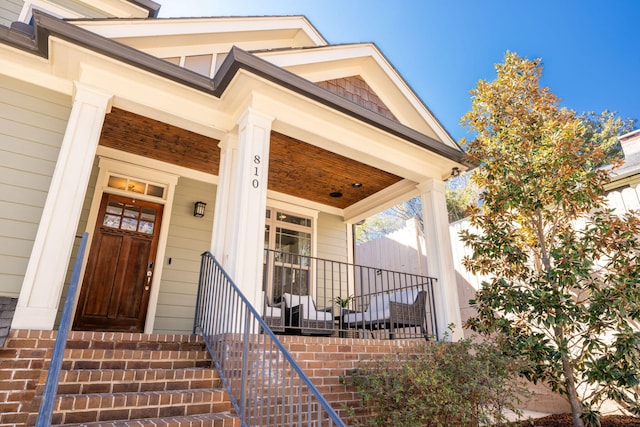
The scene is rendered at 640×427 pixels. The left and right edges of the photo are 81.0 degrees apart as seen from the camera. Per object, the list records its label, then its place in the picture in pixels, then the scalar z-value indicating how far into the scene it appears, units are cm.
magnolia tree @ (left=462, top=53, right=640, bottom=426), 377
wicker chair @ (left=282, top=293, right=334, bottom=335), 490
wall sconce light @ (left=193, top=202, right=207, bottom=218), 560
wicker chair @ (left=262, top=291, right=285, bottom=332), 458
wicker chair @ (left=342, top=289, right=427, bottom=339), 471
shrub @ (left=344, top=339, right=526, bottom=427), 305
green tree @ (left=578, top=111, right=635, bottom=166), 1527
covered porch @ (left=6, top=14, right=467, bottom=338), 346
